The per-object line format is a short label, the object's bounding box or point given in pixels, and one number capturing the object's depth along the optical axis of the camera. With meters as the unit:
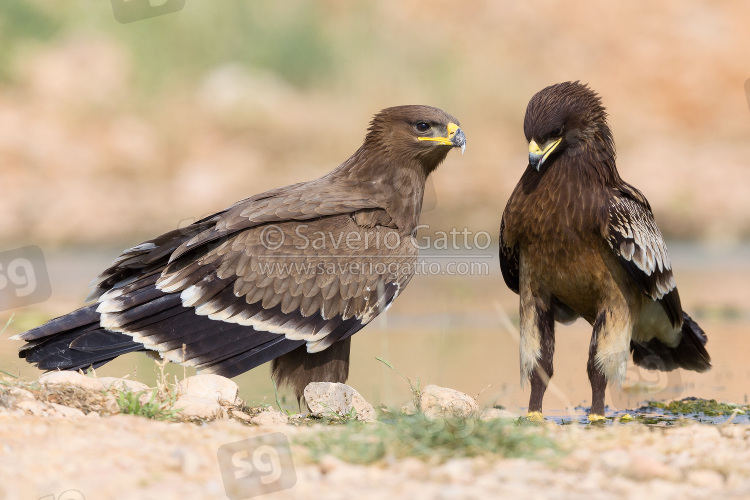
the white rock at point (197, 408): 9.57
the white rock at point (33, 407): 8.81
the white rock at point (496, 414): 9.14
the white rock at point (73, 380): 9.55
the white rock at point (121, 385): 9.70
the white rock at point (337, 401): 10.85
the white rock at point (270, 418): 9.98
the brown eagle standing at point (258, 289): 11.38
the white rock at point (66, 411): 8.91
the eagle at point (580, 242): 10.95
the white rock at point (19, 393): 9.04
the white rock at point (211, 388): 10.19
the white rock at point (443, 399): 10.70
